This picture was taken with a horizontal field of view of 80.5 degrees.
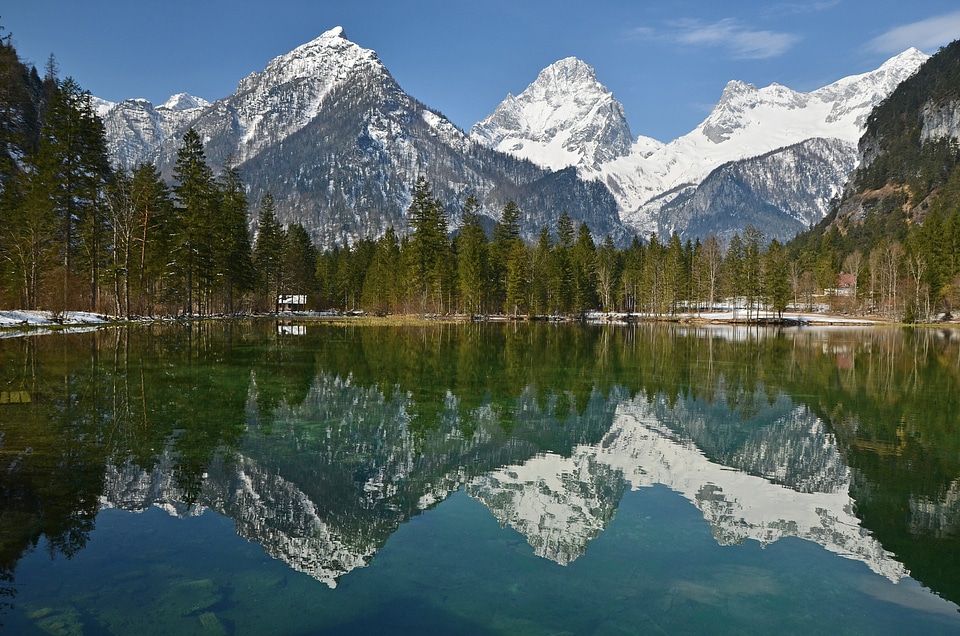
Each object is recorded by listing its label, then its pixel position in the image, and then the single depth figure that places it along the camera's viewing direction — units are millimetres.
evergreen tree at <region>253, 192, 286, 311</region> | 79688
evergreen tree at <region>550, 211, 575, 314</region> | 90500
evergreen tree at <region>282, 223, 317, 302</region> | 93062
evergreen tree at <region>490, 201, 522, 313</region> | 91000
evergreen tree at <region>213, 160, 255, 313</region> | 61906
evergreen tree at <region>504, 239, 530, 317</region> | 85875
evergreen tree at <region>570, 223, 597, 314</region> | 94562
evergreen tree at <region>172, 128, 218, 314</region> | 54375
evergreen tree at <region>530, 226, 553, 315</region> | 89500
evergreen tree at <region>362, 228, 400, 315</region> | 91125
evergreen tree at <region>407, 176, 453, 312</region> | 78938
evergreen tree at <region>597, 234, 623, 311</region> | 104750
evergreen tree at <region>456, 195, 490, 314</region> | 82938
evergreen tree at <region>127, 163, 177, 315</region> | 47656
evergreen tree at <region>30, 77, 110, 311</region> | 42019
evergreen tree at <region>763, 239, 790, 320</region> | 85562
